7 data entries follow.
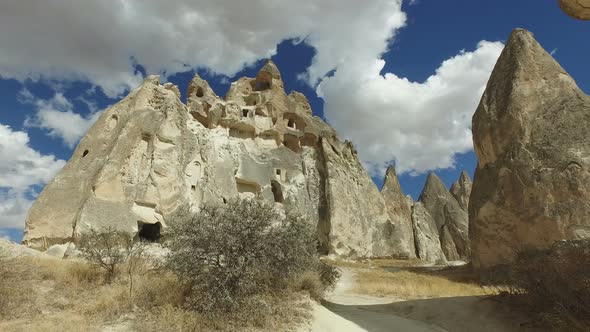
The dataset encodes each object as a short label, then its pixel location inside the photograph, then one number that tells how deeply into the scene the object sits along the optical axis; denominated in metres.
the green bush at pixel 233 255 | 6.32
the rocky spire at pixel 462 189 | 40.41
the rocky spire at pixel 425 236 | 28.48
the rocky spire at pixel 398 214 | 24.59
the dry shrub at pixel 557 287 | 5.86
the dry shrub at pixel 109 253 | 8.60
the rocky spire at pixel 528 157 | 10.12
